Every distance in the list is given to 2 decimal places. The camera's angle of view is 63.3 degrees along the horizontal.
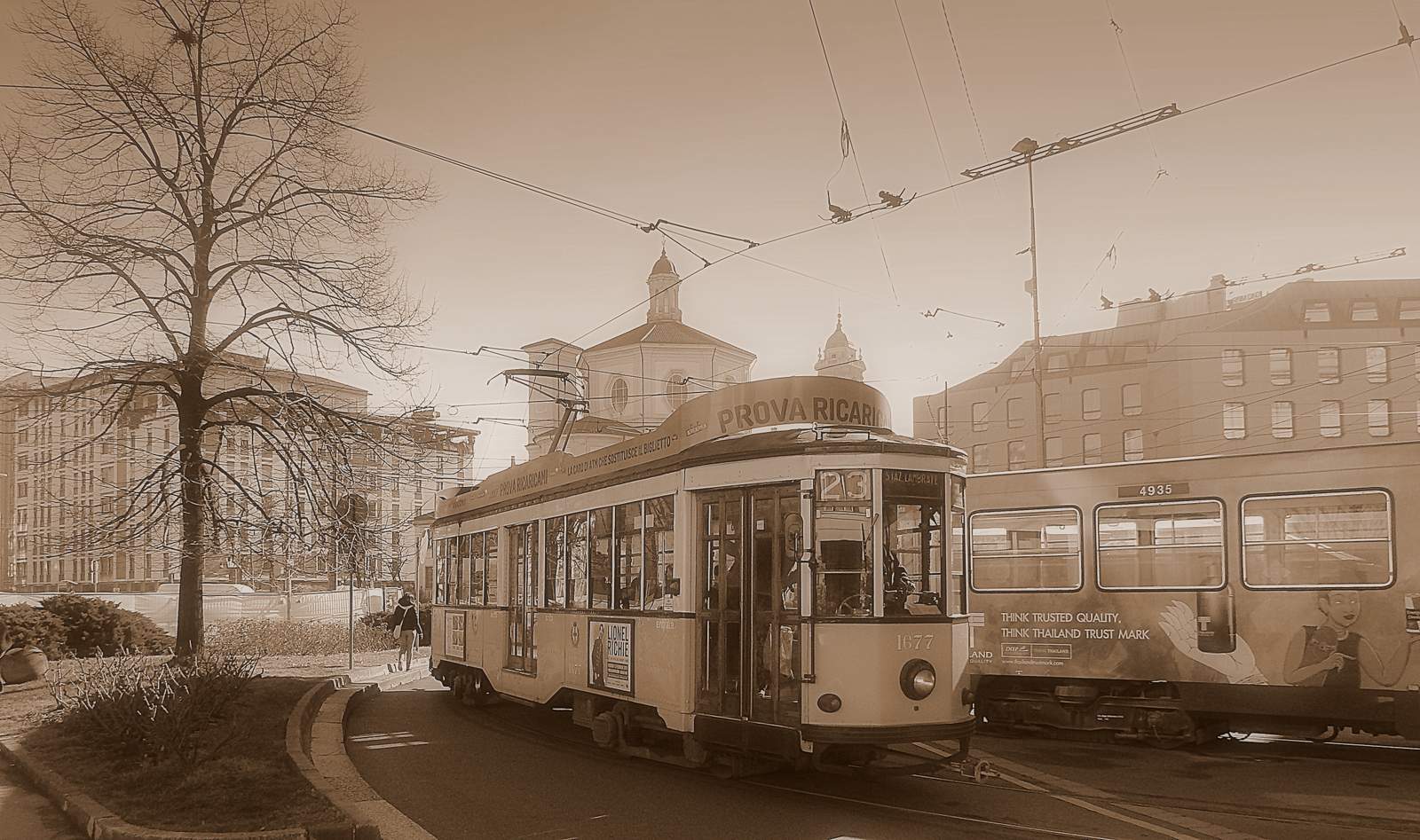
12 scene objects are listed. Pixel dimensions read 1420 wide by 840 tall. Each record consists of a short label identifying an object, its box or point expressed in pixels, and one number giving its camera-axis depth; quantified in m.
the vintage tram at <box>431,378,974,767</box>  9.27
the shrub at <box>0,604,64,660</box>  17.77
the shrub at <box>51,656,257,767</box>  9.42
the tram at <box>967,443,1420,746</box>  11.83
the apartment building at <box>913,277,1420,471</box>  46.53
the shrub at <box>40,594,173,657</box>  19.78
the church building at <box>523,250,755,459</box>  65.81
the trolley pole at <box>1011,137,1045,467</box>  25.31
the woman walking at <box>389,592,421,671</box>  24.38
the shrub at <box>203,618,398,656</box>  25.33
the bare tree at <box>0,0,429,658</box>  15.30
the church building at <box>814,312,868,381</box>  83.81
